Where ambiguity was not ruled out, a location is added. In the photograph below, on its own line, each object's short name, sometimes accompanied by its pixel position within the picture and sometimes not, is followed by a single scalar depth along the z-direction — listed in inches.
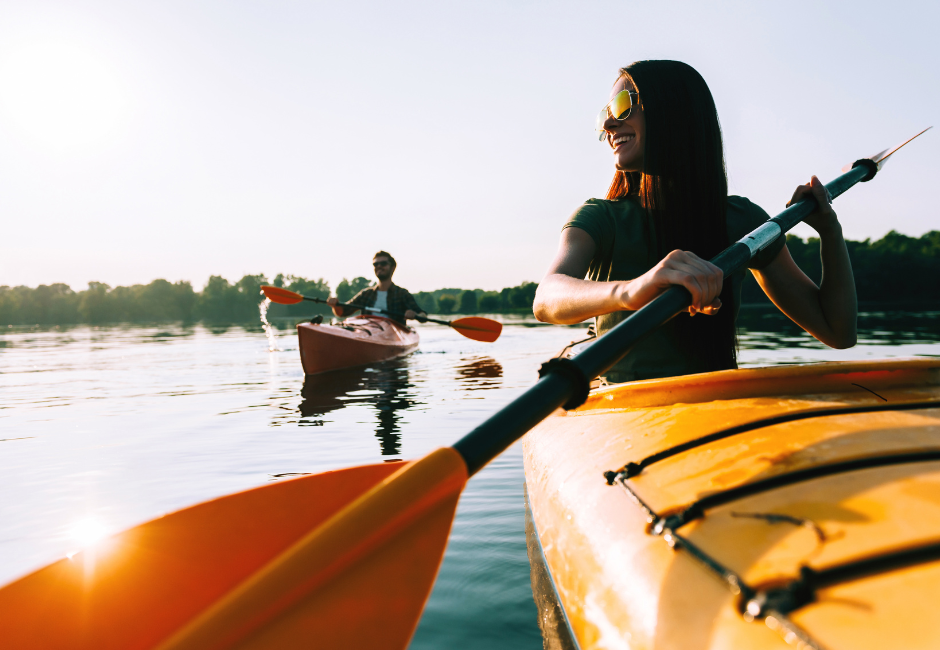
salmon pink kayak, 393.7
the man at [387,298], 492.4
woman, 85.1
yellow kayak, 30.3
